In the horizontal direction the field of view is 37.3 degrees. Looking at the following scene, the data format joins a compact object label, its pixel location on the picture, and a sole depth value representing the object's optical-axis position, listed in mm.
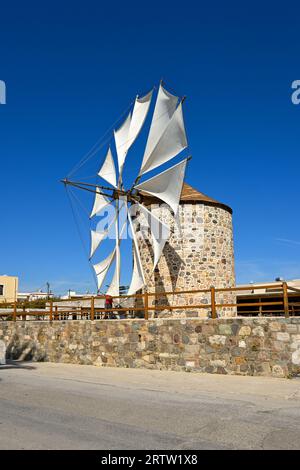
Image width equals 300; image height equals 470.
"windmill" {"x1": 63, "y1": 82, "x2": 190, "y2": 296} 18078
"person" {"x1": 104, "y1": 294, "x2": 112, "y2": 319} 16938
